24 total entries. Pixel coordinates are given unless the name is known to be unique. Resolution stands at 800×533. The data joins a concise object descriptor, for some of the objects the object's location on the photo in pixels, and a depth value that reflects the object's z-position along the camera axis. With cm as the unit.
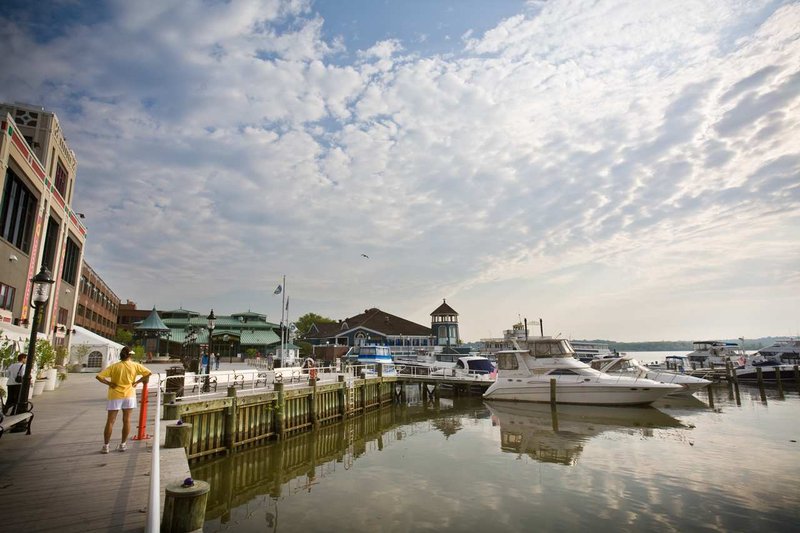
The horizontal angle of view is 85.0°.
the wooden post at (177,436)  1049
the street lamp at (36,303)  1119
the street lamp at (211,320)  2318
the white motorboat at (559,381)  2925
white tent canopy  3734
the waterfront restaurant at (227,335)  5994
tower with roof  6994
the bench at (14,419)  951
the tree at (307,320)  10750
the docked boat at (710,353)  5984
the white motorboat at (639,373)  3472
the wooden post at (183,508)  591
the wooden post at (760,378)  3966
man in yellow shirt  935
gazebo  5822
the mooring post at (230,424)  1695
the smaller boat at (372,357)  4332
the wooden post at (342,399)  2636
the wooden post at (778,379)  3930
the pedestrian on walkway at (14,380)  1256
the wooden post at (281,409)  2005
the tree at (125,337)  6619
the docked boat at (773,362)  4400
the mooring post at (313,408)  2280
